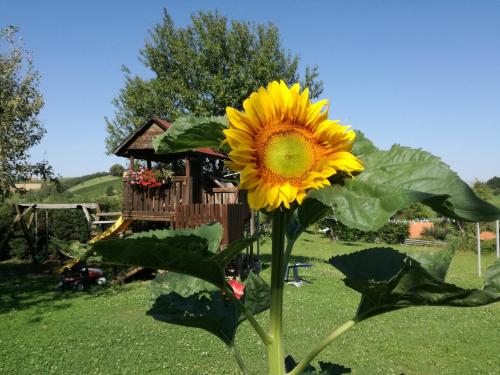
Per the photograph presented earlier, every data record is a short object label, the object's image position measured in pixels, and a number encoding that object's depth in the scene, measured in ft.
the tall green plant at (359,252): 1.99
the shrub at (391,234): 84.33
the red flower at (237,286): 14.61
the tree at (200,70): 75.72
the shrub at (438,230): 83.21
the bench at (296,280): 37.27
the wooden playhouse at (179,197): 35.47
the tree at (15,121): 44.11
